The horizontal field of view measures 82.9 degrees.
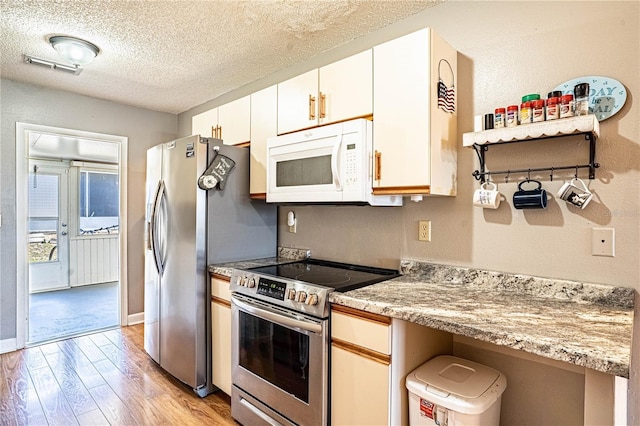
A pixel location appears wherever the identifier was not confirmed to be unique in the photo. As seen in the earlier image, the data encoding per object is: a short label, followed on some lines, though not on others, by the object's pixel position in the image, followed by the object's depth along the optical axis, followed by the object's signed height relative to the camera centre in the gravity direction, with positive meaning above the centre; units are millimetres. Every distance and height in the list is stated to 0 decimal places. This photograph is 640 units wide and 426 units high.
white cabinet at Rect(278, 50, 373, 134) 1938 +672
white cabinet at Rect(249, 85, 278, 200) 2451 +547
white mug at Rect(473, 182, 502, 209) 1700 +63
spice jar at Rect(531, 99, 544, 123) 1500 +416
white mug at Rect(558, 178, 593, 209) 1485 +73
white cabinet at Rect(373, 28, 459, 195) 1698 +457
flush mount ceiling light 2385 +1092
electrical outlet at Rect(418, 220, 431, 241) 2020 -112
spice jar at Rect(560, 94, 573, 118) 1429 +416
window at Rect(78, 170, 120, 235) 5629 +107
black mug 1578 +54
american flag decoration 1741 +568
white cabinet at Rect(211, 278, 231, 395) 2301 -806
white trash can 1351 -717
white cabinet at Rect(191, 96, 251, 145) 2693 +702
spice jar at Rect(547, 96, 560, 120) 1461 +416
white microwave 1865 +248
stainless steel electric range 1686 -670
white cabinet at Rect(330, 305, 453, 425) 1467 -657
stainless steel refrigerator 2396 -209
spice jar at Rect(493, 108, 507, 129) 1611 +413
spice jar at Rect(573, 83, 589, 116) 1401 +437
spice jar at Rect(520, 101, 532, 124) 1529 +416
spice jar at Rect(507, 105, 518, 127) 1574 +414
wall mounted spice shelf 1385 +319
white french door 5230 -241
